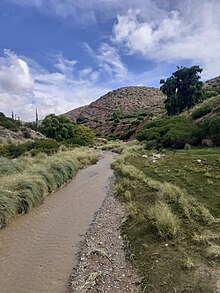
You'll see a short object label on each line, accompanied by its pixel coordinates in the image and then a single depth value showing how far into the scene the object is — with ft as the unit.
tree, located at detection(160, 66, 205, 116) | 149.20
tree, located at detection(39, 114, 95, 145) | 140.56
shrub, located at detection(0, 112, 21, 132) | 129.54
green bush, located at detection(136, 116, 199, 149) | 91.09
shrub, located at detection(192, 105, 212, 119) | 109.80
